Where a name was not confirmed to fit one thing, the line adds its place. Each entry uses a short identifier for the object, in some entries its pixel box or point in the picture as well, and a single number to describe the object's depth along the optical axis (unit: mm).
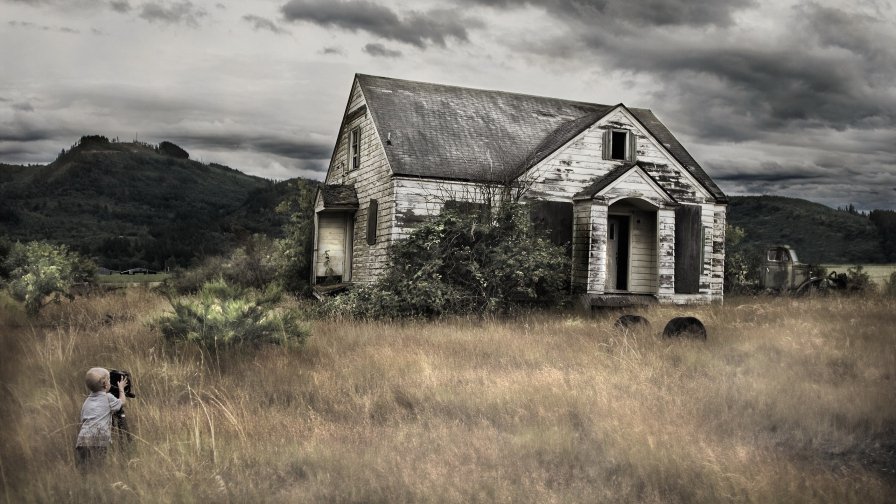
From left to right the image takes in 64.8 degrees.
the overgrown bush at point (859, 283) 21906
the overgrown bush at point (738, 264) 25156
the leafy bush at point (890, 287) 19781
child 5020
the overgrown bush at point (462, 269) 15297
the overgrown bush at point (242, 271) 25875
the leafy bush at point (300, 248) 22883
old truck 22205
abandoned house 17906
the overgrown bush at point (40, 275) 15391
